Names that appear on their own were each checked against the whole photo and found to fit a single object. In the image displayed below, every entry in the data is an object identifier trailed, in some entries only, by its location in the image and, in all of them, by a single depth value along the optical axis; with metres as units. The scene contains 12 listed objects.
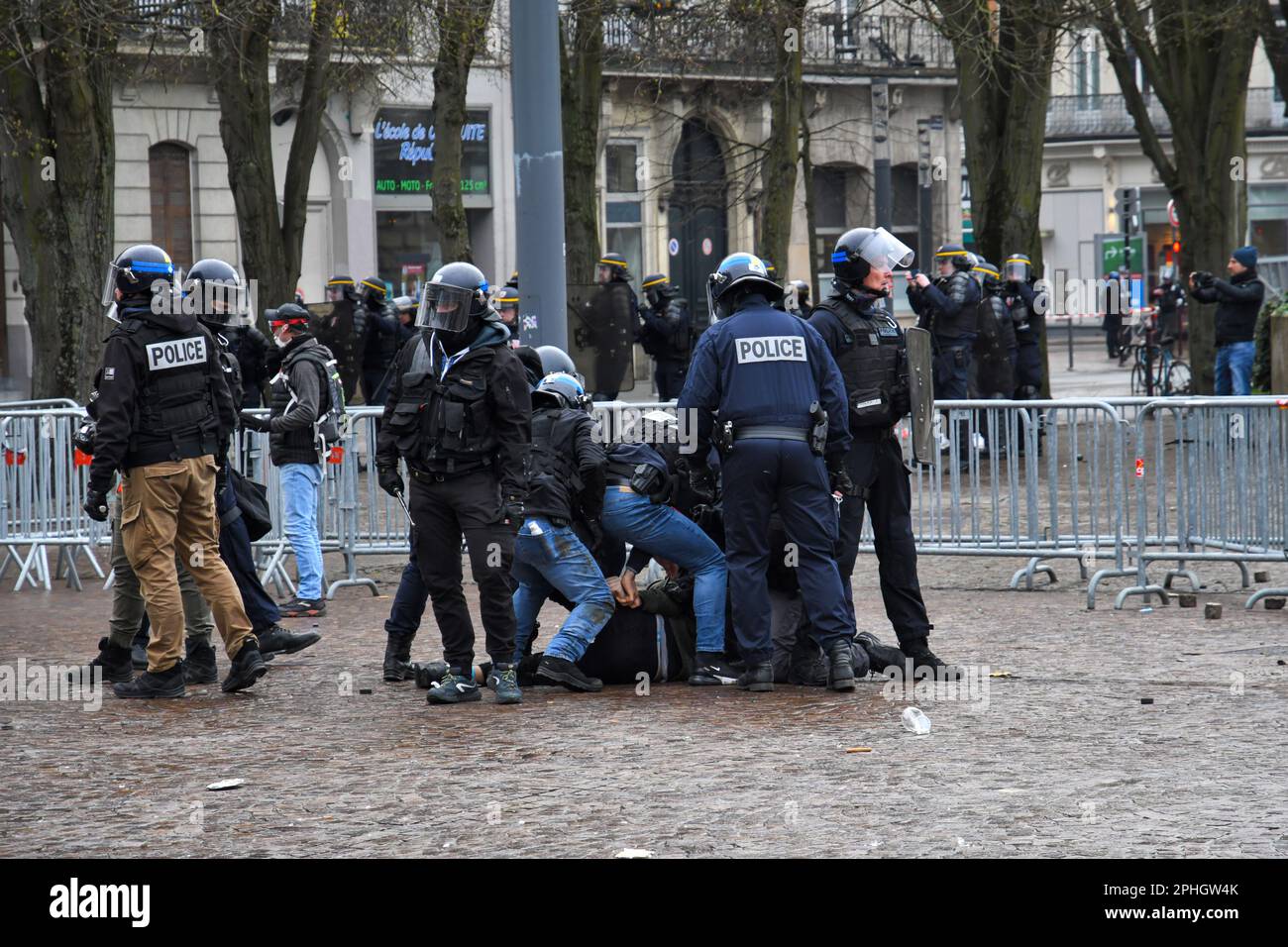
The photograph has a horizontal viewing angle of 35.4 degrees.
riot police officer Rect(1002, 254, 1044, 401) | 19.97
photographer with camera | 19.25
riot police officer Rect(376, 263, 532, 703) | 8.45
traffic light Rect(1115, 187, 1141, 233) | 37.50
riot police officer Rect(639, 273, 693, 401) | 21.86
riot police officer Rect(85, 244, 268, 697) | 8.60
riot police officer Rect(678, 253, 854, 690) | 8.60
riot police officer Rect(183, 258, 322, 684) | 9.38
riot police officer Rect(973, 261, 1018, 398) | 18.97
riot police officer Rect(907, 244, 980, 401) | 18.27
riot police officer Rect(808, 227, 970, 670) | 8.97
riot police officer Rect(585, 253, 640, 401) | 21.22
